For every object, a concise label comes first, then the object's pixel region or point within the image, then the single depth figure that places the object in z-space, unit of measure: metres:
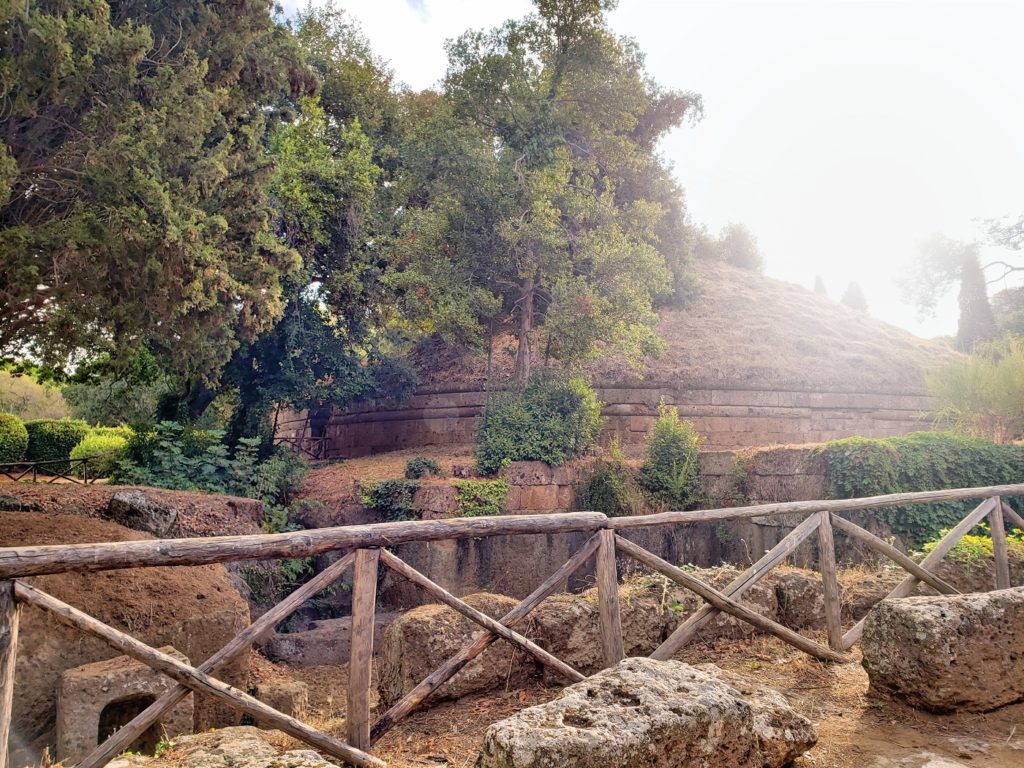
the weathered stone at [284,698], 6.57
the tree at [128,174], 7.50
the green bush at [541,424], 14.93
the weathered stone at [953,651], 3.88
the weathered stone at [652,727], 2.55
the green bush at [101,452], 13.80
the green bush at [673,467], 14.48
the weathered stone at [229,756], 2.57
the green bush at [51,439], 21.88
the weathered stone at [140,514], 9.10
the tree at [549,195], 16.38
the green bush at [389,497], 13.79
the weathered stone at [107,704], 4.27
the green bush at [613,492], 14.08
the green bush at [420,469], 14.77
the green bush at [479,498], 13.61
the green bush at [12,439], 19.28
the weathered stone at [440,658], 4.53
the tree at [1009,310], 29.19
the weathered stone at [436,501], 13.59
